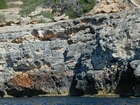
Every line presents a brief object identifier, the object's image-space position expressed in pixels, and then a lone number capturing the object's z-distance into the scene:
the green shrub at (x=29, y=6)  67.94
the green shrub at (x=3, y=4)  76.32
